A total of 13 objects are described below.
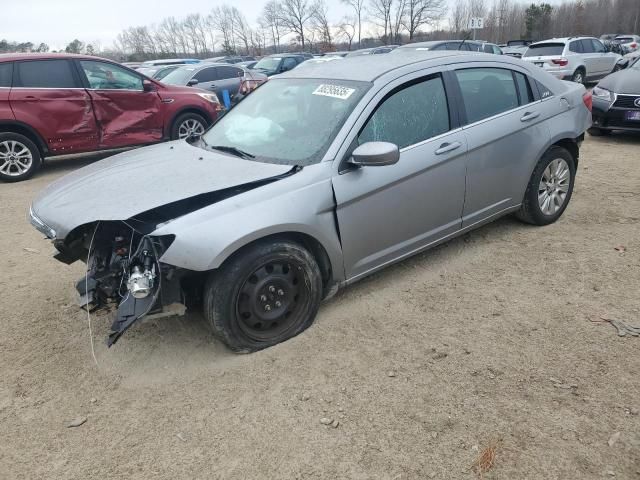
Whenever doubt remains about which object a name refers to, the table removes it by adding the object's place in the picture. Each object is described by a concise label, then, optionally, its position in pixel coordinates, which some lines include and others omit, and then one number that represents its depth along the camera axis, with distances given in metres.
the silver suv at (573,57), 14.74
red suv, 7.12
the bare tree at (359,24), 60.41
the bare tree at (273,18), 62.56
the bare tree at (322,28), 56.58
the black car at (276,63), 17.67
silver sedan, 2.66
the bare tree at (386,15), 57.78
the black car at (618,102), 7.55
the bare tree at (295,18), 60.16
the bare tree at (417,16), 55.56
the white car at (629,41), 26.69
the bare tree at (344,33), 58.52
